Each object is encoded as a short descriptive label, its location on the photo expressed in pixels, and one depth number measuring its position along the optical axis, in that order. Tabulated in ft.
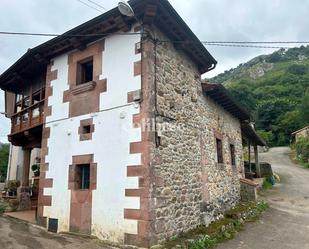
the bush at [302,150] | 96.22
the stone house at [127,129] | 21.94
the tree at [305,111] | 136.00
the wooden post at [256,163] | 68.03
